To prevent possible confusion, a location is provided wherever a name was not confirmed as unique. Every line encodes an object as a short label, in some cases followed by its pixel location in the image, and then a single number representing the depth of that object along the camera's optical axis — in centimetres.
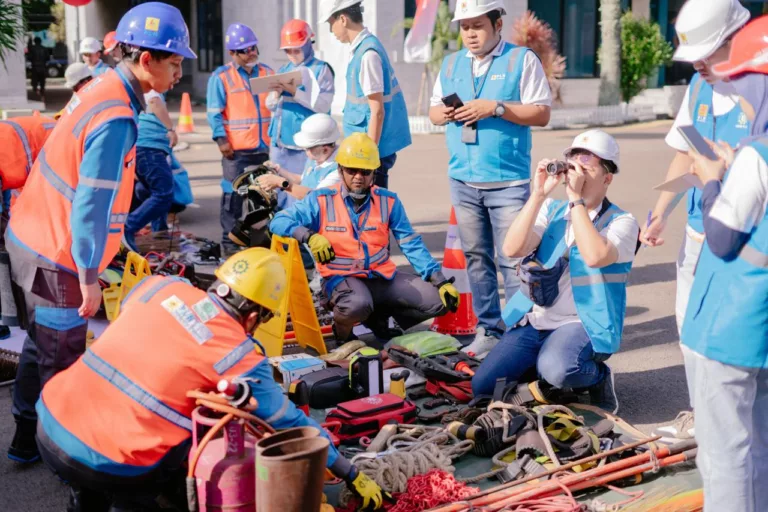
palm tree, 2156
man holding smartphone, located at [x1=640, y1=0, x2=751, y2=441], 425
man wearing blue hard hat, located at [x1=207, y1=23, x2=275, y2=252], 907
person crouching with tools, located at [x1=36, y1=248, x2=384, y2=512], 335
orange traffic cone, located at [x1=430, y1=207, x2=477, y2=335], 678
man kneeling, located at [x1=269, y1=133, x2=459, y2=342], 621
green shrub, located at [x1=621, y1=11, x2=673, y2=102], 2312
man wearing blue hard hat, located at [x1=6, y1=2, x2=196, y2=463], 412
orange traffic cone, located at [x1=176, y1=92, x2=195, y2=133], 2061
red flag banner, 1973
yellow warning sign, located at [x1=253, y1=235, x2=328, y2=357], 594
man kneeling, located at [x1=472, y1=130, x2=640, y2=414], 498
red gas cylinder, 334
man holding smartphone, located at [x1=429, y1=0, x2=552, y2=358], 604
